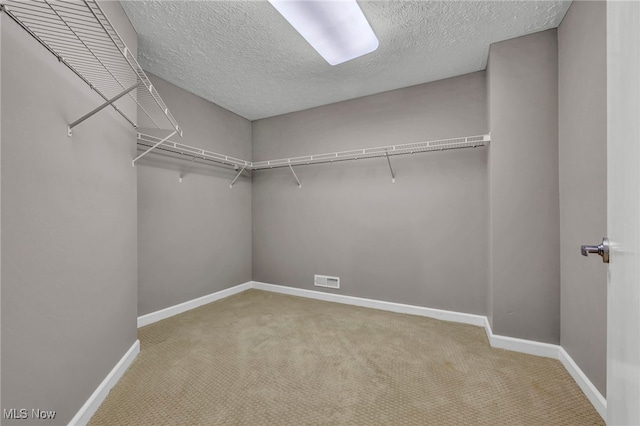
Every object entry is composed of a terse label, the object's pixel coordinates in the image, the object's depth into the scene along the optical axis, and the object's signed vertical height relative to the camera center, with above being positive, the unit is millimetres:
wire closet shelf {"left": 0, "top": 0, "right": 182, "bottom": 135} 1028 +742
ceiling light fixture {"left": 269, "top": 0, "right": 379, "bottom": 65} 1509 +1183
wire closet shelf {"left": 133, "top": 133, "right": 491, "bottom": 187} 2289 +594
